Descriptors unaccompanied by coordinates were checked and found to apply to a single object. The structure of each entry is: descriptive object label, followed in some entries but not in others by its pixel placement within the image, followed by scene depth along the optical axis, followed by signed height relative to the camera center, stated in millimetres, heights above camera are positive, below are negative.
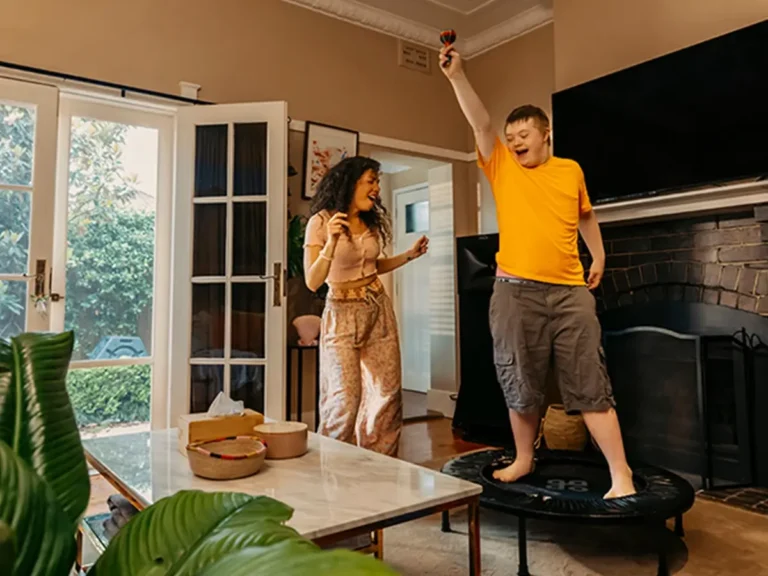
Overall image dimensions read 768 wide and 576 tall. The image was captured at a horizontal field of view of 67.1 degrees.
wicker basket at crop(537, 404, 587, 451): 3045 -571
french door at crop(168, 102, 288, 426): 3211 +406
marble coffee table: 1117 -354
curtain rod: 2816 +1268
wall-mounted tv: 2516 +1003
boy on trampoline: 1892 +122
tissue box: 1482 -267
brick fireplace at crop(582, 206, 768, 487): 2615 -73
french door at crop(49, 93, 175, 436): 3027 +378
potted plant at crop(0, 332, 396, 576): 345 -139
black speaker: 3538 -177
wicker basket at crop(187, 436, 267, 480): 1316 -312
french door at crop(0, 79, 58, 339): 2740 +603
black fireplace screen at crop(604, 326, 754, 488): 2641 -374
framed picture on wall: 3695 +1147
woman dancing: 1978 +11
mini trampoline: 1651 -537
